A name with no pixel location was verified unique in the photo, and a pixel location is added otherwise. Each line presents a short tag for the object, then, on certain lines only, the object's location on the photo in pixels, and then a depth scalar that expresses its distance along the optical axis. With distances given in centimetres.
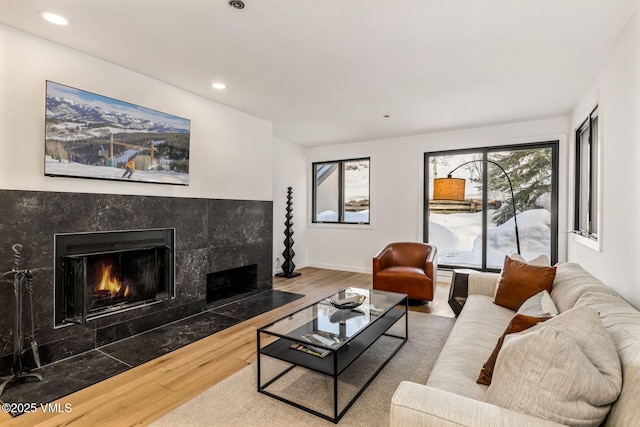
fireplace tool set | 227
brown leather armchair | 402
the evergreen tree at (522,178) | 479
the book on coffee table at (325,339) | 197
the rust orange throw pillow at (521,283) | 254
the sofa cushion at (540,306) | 196
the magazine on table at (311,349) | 208
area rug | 185
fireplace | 264
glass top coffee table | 199
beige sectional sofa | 101
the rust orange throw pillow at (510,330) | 150
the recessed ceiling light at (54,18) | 223
